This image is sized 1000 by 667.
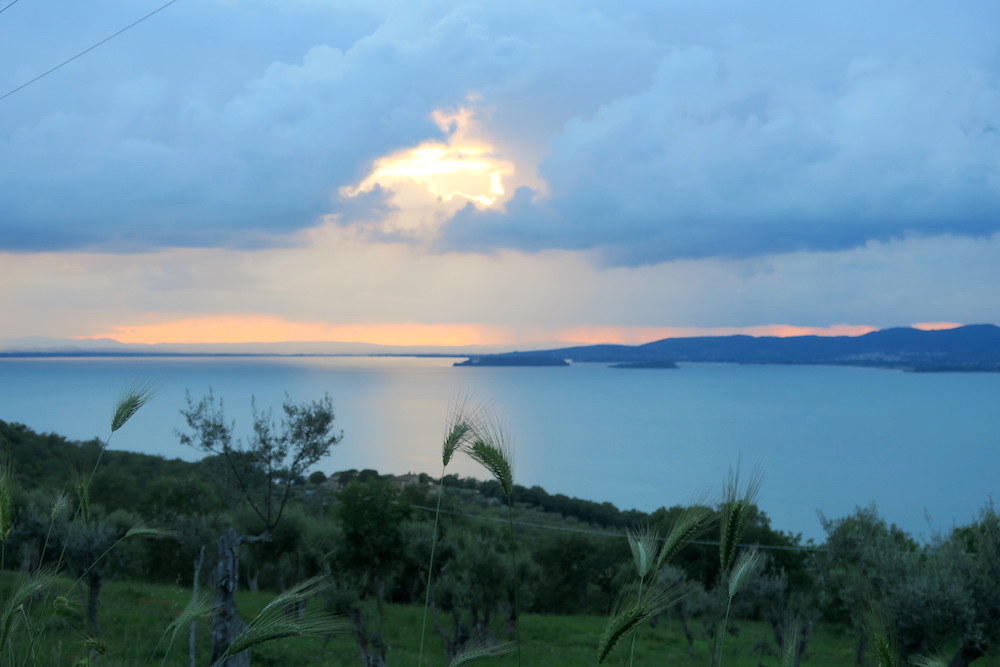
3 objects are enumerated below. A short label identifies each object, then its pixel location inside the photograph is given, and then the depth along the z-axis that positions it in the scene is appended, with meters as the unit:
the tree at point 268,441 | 17.41
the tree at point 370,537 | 23.39
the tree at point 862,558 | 10.66
